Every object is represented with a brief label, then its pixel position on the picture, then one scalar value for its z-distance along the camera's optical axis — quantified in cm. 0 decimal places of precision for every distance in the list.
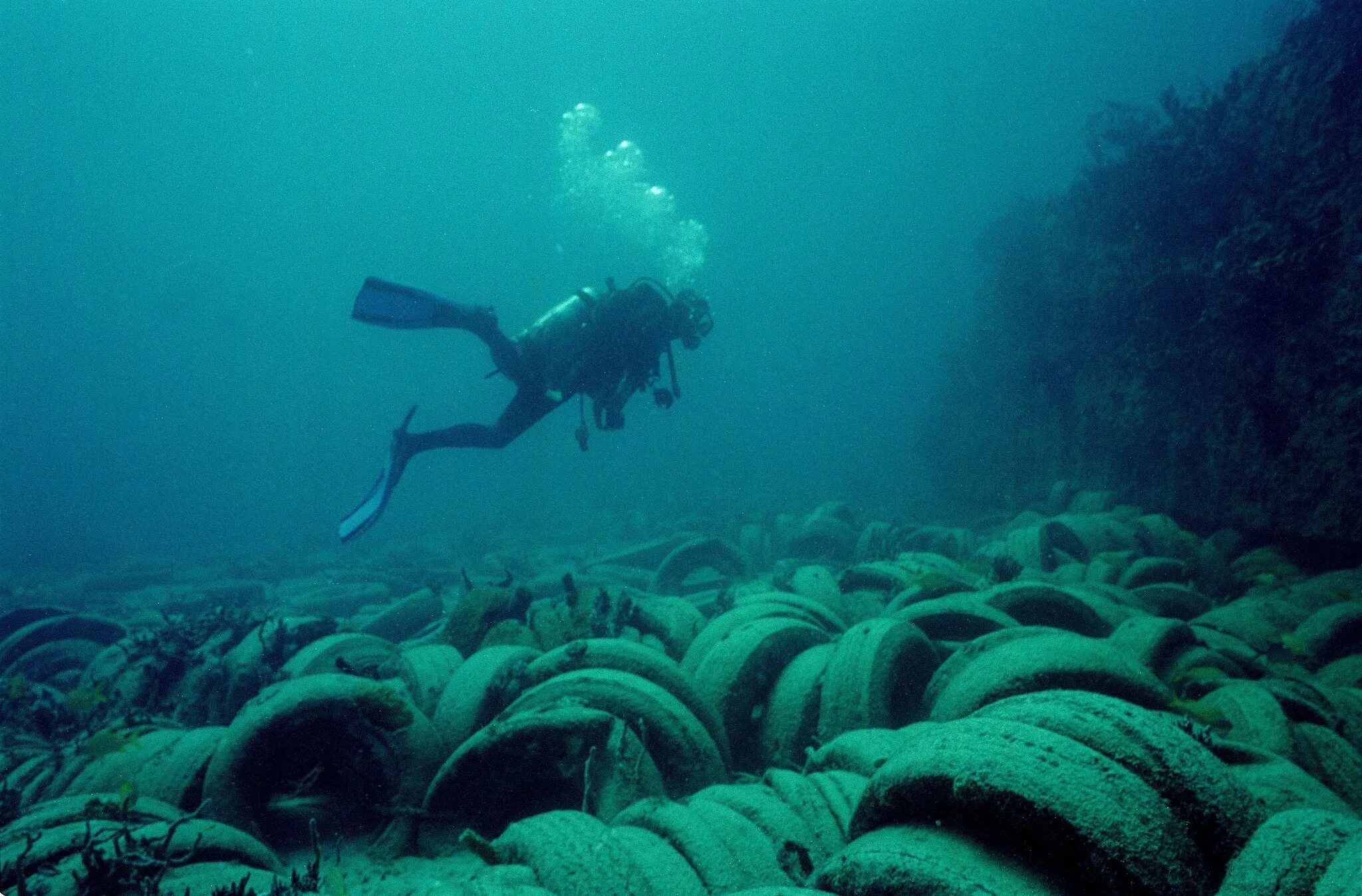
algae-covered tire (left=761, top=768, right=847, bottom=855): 258
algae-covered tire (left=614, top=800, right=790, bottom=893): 232
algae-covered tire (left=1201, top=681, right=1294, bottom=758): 311
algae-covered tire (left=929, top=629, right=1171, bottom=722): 303
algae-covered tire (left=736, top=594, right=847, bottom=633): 559
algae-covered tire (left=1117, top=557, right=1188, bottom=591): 686
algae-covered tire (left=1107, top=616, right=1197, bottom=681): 421
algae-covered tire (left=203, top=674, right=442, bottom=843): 361
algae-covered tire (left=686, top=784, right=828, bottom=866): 254
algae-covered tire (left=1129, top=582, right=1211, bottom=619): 611
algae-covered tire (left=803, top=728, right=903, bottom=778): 301
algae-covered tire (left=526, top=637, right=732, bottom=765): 403
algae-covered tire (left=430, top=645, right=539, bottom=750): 414
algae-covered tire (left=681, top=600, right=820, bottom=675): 494
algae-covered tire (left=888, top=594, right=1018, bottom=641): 450
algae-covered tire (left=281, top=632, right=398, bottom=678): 548
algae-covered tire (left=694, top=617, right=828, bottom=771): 427
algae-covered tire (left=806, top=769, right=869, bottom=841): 266
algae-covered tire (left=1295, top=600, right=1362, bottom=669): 507
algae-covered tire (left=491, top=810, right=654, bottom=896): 228
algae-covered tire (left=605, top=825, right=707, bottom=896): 223
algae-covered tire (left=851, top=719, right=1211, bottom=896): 160
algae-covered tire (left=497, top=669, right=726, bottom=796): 360
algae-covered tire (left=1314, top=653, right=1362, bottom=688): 462
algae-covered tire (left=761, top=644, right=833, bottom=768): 398
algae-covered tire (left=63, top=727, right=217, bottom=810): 375
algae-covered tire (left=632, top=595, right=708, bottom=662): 585
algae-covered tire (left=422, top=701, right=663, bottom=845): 343
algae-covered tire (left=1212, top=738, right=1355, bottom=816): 241
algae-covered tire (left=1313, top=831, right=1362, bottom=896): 142
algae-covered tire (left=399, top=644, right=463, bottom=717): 476
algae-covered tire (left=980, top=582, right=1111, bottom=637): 487
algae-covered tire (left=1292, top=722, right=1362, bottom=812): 307
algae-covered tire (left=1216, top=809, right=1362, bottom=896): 152
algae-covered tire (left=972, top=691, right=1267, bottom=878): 172
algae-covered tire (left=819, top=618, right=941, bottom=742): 376
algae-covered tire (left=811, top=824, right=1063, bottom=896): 160
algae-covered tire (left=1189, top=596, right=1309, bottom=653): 532
